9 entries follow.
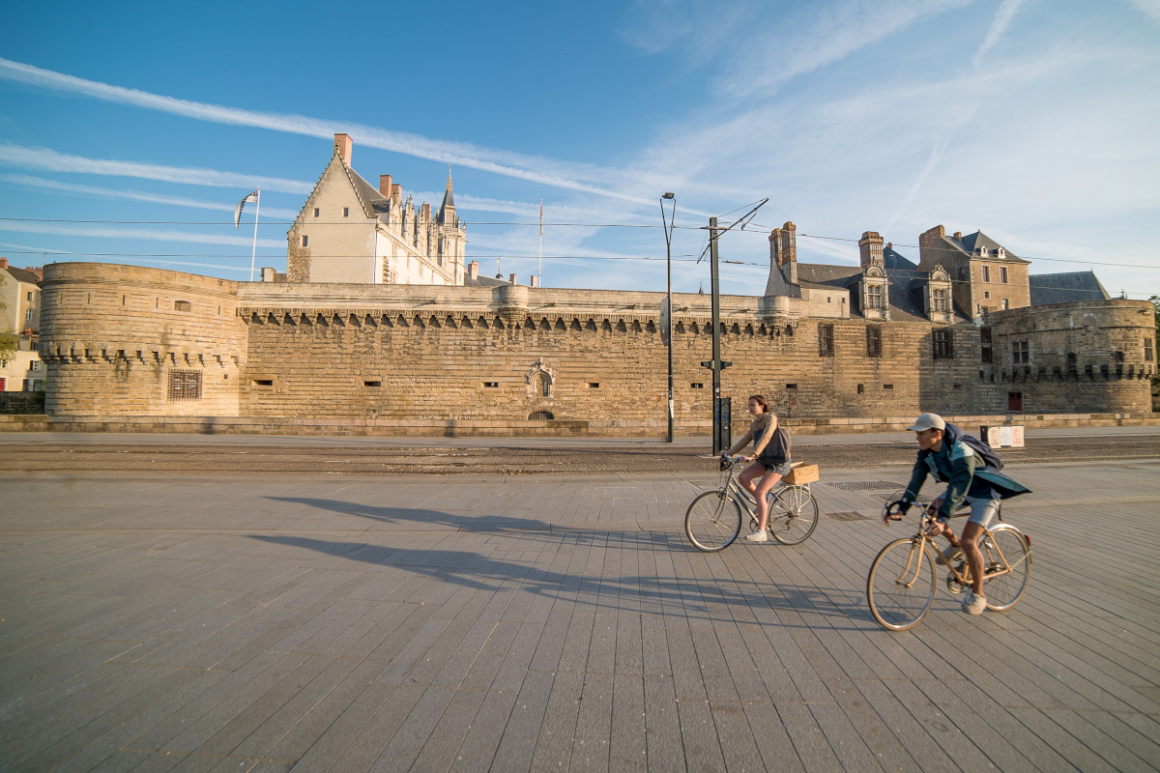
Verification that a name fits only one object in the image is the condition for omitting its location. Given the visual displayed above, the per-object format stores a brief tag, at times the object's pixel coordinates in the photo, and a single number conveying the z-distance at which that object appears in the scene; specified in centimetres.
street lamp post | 1845
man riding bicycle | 346
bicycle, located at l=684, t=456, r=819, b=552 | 525
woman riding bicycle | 521
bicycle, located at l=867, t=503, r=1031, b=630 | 355
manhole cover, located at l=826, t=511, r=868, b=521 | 652
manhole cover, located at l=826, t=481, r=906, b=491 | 856
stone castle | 2564
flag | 3178
